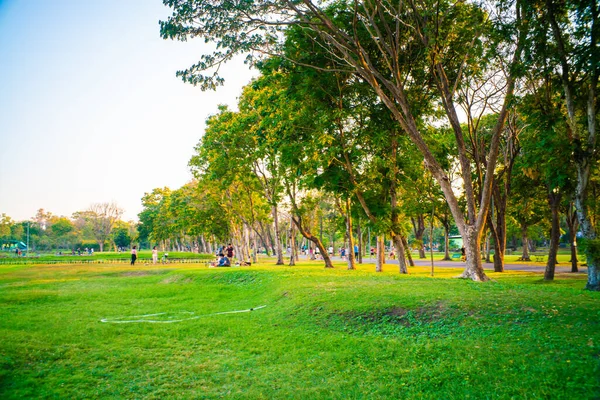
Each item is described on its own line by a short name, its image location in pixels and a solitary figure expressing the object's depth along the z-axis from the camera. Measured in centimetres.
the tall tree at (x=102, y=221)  9619
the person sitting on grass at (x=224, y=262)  3083
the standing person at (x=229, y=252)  3366
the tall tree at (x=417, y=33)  1425
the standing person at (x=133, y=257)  4012
